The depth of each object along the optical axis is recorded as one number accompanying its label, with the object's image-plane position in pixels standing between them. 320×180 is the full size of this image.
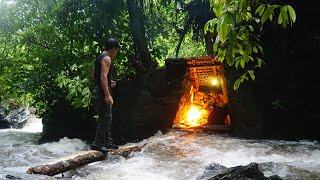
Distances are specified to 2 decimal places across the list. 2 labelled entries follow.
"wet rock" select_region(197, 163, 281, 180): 4.12
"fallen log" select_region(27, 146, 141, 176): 5.03
